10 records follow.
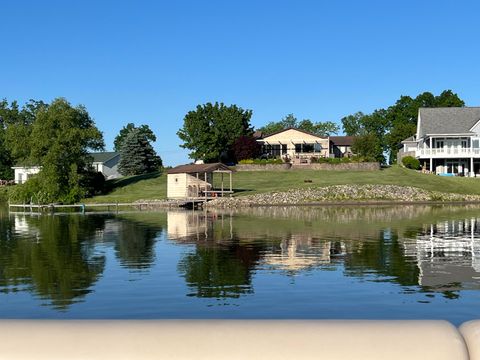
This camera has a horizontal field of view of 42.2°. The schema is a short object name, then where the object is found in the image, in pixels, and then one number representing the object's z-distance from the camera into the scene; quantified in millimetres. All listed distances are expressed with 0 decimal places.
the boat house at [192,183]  58938
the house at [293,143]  93188
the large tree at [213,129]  88875
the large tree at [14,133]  69375
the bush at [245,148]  83938
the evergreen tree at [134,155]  96188
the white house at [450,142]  76438
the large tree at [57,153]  65875
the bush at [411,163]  79000
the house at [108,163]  110125
